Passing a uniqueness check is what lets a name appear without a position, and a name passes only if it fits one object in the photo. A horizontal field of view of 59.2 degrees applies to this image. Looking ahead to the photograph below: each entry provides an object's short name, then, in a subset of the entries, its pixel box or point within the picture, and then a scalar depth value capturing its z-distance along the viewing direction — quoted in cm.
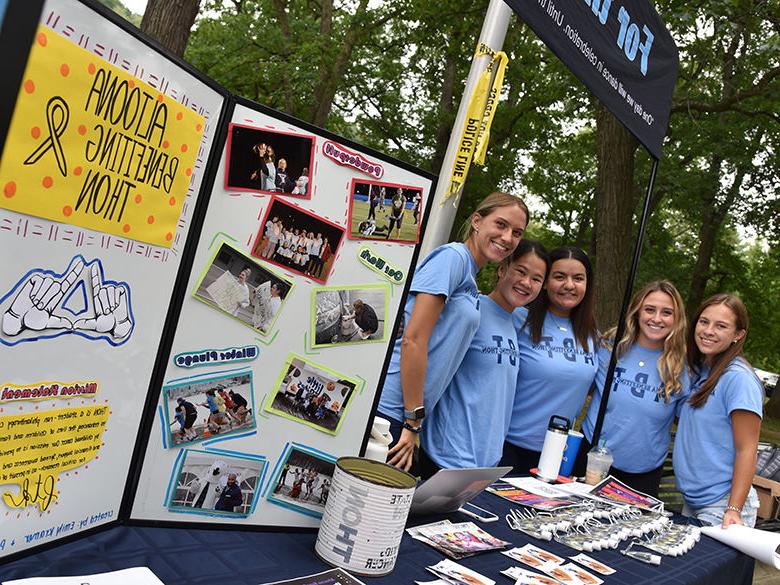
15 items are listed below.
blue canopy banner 215
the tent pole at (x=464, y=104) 518
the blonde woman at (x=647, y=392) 286
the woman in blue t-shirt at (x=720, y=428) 264
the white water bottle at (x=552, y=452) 257
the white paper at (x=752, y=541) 218
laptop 167
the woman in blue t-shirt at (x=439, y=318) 213
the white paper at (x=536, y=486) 238
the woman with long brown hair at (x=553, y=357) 283
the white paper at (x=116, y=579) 106
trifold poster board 101
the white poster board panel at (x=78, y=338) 100
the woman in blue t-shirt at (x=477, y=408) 243
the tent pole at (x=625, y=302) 290
